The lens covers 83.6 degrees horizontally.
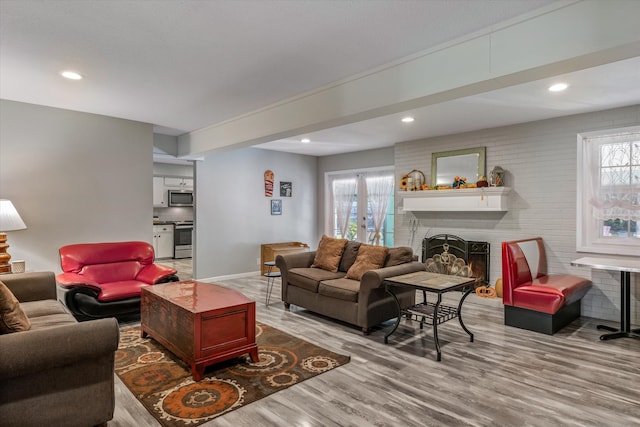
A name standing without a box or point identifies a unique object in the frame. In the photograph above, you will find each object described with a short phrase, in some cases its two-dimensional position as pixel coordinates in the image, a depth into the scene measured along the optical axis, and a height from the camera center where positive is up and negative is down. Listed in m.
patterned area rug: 2.31 -1.26
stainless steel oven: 9.16 -0.71
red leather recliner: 3.63 -0.73
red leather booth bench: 3.70 -0.88
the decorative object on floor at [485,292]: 5.14 -1.17
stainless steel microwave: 9.30 +0.37
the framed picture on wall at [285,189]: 7.47 +0.48
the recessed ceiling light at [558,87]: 3.46 +1.23
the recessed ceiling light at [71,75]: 3.25 +1.27
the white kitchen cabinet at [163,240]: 8.88 -0.72
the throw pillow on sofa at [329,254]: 4.61 -0.56
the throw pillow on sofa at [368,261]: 4.11 -0.58
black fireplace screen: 5.38 -0.71
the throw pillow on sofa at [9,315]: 1.98 -0.59
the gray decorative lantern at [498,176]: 5.07 +0.51
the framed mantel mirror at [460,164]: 5.38 +0.74
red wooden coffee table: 2.67 -0.90
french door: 7.14 +0.12
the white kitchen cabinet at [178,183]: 9.26 +0.77
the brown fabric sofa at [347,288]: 3.62 -0.86
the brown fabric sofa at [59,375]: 1.79 -0.87
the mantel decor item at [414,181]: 6.01 +0.51
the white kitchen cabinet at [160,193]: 9.00 +0.48
